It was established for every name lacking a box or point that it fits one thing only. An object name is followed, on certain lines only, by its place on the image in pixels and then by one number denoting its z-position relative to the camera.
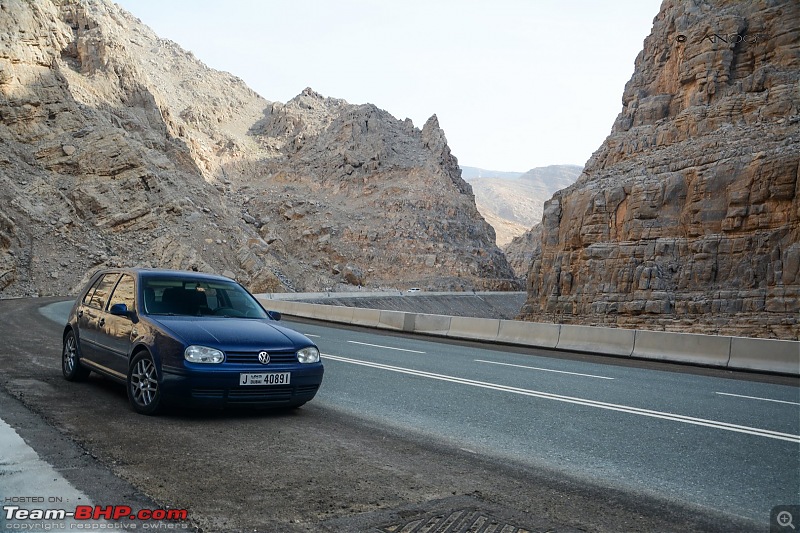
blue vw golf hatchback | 6.44
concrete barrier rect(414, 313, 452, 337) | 21.45
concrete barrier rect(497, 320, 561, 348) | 18.19
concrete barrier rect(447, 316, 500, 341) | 19.72
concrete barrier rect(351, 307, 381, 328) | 24.64
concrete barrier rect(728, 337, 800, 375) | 13.80
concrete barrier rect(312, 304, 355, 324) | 26.38
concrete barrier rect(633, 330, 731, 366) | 14.88
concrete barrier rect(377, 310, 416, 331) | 22.78
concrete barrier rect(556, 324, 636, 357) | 16.66
